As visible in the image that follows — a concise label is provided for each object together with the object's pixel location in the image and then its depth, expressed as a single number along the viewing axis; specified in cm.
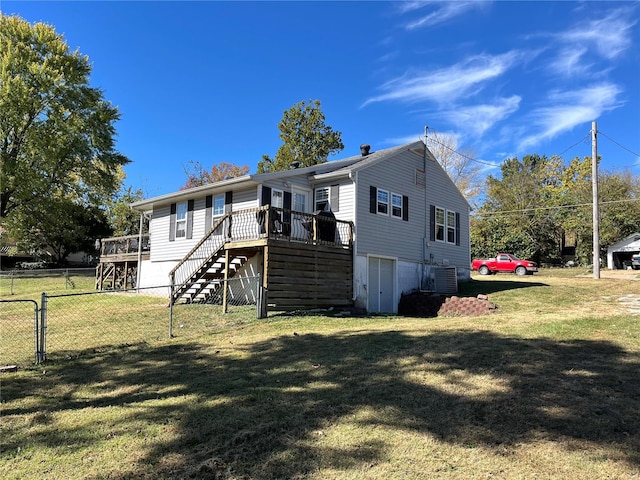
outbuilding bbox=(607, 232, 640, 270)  3127
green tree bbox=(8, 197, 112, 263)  2831
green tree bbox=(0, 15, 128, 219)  2561
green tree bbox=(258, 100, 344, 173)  3344
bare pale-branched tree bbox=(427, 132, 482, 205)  3606
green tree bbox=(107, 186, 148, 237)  3728
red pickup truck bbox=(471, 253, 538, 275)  2728
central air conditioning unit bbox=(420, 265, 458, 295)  1770
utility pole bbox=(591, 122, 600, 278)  1980
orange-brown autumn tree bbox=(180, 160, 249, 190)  4000
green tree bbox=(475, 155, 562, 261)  3573
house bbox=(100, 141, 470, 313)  1312
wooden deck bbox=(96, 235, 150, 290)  2069
